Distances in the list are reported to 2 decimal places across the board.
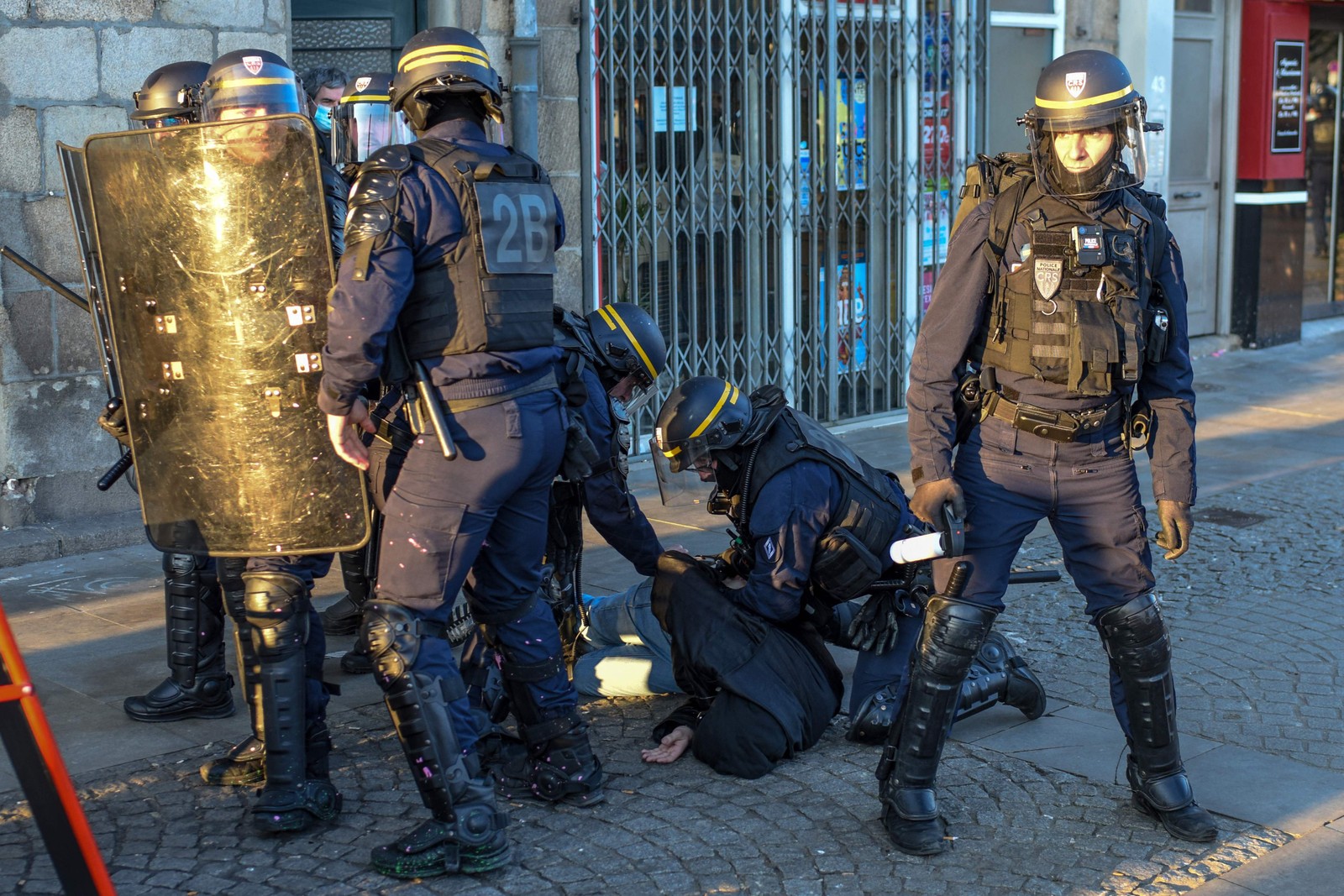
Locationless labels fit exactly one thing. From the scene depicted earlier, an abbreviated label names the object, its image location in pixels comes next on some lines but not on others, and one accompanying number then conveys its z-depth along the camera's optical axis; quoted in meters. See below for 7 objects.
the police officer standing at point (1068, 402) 3.58
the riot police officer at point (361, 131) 5.05
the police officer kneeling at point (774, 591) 4.18
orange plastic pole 2.73
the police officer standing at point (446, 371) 3.46
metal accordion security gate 8.16
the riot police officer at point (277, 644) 3.69
